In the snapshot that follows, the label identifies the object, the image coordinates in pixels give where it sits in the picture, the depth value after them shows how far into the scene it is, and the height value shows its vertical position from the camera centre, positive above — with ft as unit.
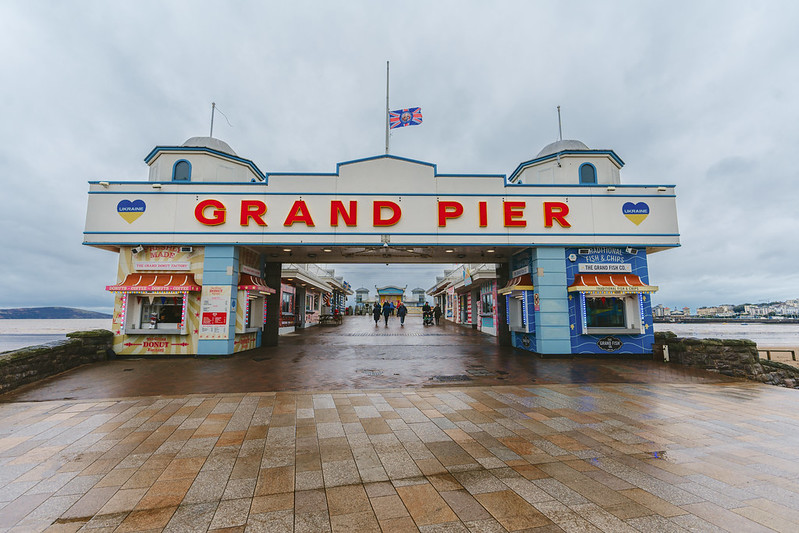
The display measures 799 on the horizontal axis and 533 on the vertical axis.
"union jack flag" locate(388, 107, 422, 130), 45.08 +24.82
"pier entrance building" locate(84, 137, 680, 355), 38.42 +8.49
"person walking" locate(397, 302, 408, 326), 91.40 -0.78
